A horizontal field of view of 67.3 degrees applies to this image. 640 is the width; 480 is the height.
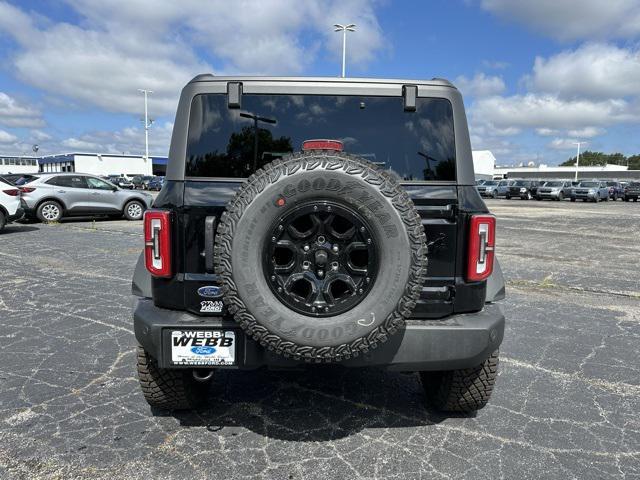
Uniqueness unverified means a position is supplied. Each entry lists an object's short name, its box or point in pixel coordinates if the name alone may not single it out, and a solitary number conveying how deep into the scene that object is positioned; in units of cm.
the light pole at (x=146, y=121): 5682
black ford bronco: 230
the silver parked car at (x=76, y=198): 1405
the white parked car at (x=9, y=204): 1141
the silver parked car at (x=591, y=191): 3640
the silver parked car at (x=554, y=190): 3697
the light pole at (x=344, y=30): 2962
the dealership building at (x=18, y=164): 8477
